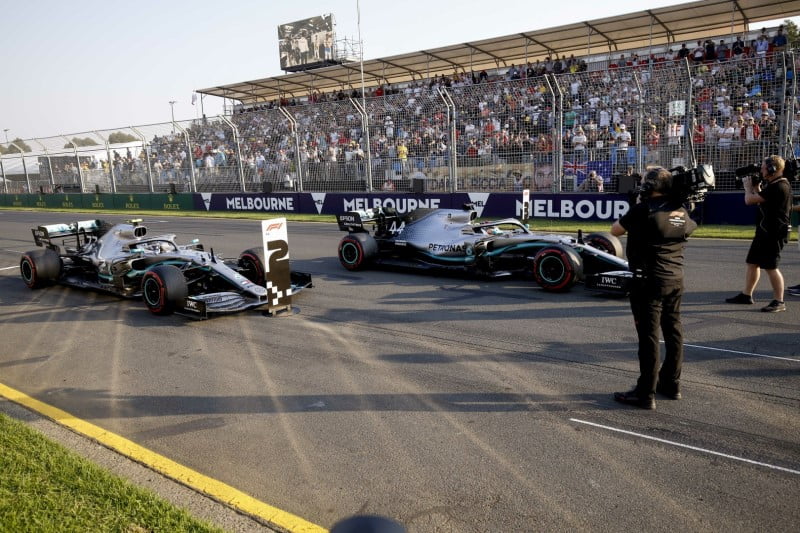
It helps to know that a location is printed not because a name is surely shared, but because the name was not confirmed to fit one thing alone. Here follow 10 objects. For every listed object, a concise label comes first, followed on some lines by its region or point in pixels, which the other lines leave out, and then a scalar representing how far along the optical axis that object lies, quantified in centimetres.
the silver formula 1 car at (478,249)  873
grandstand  1588
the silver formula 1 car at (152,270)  802
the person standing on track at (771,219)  720
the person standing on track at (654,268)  471
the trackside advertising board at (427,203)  1561
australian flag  1708
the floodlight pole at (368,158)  2123
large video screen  3866
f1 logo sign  778
